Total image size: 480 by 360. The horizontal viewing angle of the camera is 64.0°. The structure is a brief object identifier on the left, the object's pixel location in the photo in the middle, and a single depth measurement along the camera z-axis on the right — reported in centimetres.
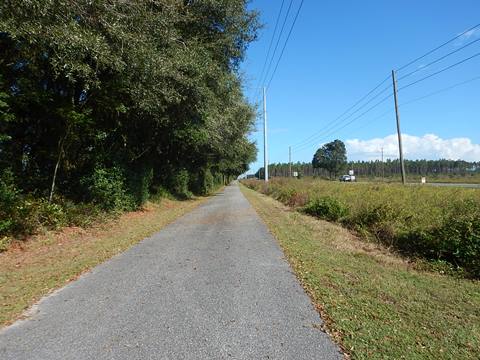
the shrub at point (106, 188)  1438
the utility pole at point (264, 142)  4135
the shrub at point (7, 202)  942
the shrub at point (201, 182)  3856
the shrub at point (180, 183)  2967
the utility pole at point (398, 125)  2836
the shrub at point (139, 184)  1786
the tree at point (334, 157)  13000
